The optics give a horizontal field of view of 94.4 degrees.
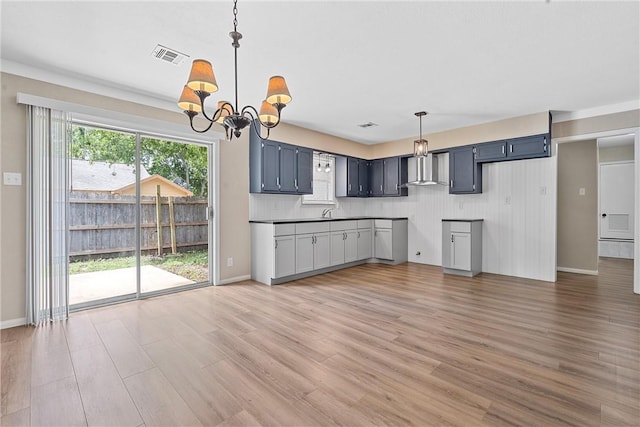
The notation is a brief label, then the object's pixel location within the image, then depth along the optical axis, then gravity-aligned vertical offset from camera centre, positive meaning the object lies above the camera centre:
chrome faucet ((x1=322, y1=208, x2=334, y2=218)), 6.26 -0.03
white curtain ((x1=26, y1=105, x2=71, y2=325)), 3.03 +0.01
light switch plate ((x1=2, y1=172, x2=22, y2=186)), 2.92 +0.36
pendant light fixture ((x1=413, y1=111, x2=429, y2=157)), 4.95 +1.06
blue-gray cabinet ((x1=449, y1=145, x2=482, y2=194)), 5.27 +0.71
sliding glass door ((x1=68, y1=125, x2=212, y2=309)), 3.50 -0.04
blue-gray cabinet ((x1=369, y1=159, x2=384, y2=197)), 6.70 +0.77
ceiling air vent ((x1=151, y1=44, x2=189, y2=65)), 2.71 +1.50
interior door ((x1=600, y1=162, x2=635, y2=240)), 6.74 +0.22
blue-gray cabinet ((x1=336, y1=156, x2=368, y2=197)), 6.43 +0.76
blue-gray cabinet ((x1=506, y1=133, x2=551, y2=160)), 4.57 +1.00
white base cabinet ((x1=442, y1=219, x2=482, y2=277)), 5.03 -0.63
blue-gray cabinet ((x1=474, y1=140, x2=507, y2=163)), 4.96 +1.01
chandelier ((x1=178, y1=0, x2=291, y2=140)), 2.01 +0.87
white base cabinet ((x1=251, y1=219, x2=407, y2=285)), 4.57 -0.62
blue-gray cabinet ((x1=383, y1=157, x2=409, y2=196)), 6.38 +0.78
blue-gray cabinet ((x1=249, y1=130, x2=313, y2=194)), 4.78 +0.76
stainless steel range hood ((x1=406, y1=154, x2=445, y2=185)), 5.46 +0.79
